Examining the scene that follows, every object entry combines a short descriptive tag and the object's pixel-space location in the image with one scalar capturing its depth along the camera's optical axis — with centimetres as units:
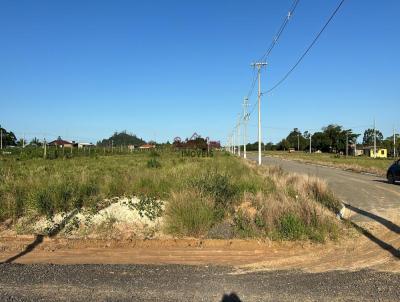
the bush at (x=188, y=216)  1023
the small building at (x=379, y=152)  12115
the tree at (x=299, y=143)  18888
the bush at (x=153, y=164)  3149
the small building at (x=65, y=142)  11001
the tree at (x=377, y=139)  19428
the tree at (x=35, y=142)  9281
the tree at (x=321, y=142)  16750
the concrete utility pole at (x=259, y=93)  3844
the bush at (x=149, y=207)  1131
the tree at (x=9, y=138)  11772
